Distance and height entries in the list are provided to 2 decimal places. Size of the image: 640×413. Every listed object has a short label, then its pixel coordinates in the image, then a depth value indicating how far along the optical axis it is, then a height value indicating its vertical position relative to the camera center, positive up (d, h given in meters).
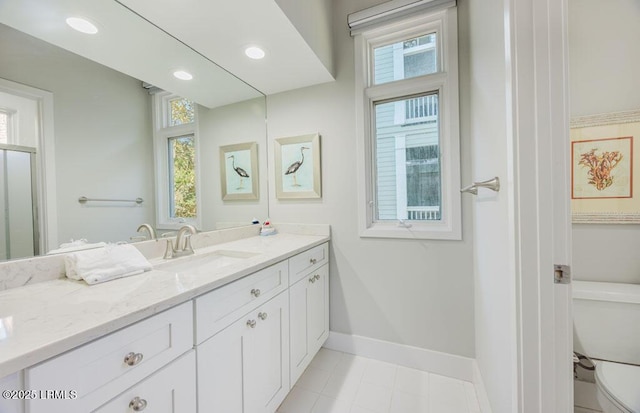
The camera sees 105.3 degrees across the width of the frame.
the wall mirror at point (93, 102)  0.94 +0.49
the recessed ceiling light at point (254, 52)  1.54 +0.99
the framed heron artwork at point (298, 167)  1.99 +0.31
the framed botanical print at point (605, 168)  1.30 +0.15
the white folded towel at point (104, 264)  0.92 -0.22
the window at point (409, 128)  1.64 +0.54
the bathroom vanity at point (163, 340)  0.52 -0.38
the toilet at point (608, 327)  1.12 -0.65
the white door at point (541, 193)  0.72 +0.01
